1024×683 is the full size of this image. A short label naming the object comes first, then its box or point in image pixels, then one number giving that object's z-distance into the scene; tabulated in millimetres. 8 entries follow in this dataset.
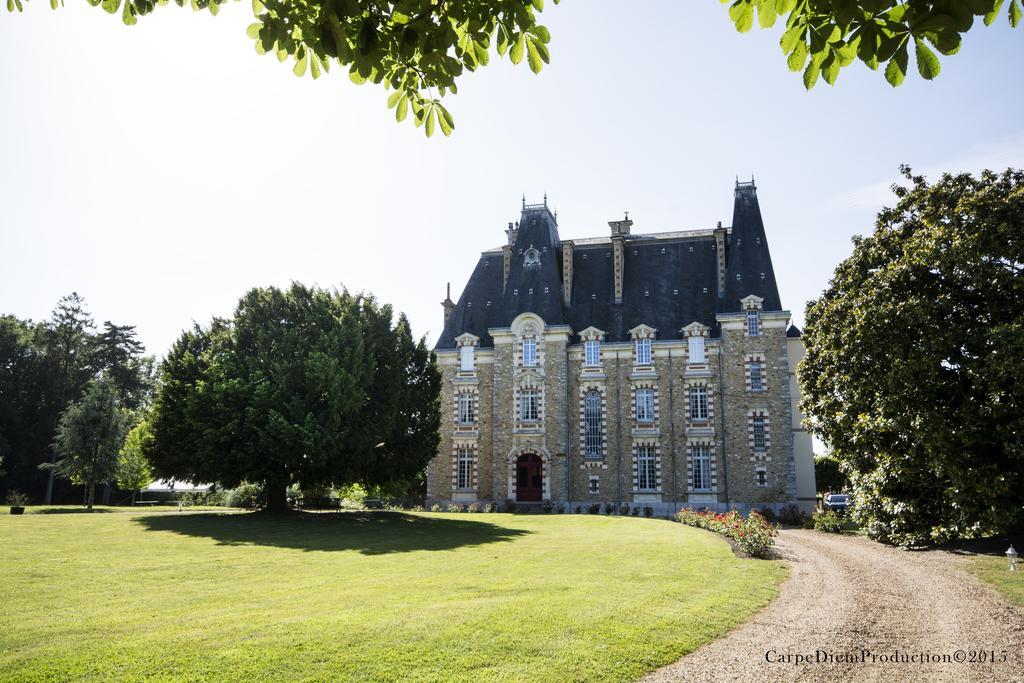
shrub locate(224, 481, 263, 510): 40844
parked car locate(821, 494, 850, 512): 42819
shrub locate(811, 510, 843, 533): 27016
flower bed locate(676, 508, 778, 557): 18250
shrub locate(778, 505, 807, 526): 33000
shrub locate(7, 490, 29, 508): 33656
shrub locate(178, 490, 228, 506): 44359
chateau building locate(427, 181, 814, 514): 38188
